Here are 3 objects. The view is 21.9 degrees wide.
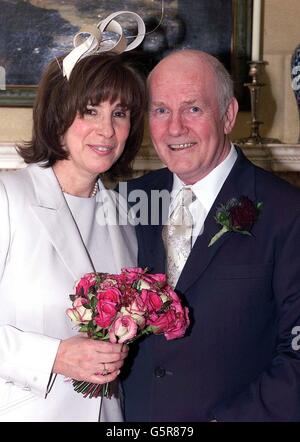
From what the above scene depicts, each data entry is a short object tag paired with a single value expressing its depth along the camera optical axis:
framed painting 4.34
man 2.52
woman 2.51
